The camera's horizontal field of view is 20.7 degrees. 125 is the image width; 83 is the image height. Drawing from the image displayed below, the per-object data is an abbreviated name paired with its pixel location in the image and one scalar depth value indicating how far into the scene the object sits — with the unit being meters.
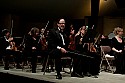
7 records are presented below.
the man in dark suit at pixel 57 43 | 7.04
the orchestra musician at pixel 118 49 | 8.33
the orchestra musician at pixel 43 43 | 8.47
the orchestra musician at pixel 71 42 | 8.01
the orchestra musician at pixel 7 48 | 8.80
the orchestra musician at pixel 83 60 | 7.58
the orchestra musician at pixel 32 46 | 8.19
